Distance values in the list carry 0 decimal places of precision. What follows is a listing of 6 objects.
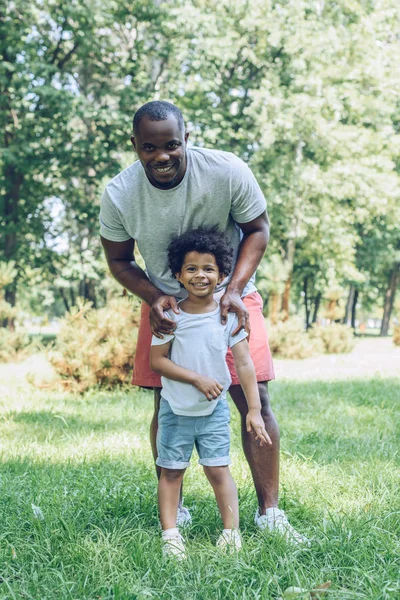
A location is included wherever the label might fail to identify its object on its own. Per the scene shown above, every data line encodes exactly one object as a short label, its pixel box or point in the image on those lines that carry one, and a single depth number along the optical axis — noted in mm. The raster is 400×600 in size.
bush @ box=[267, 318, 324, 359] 14469
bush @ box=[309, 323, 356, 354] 16453
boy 2824
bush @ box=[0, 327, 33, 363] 12352
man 2863
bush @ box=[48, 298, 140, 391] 7988
